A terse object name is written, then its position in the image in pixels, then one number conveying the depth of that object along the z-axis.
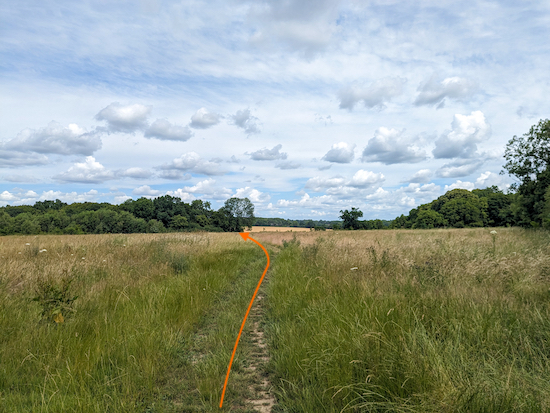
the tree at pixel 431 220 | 85.53
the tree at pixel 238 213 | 105.94
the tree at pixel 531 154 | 28.25
